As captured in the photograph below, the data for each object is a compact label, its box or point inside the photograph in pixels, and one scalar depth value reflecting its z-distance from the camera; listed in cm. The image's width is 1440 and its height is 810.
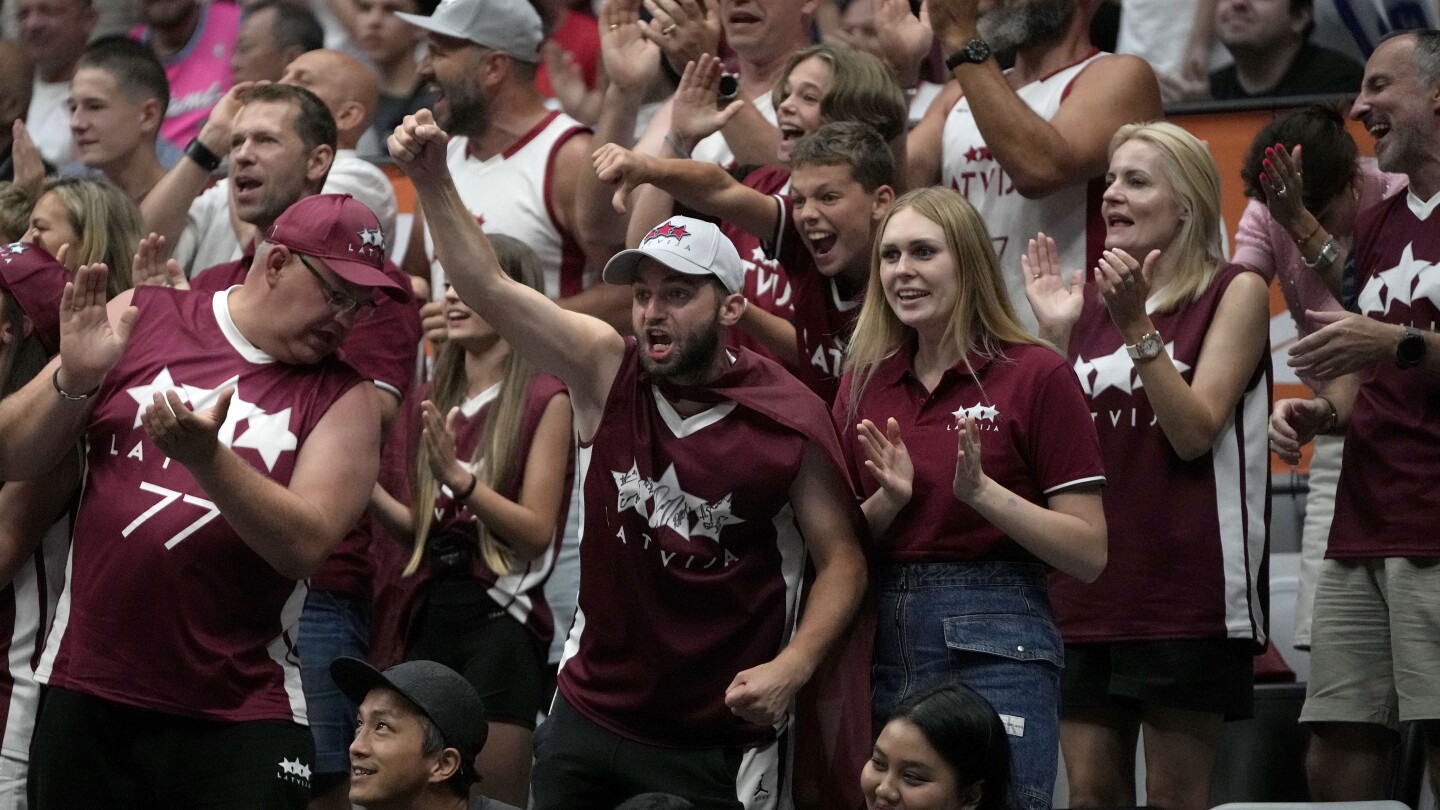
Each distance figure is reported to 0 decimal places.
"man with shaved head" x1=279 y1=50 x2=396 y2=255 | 1408
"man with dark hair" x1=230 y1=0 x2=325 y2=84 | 1600
